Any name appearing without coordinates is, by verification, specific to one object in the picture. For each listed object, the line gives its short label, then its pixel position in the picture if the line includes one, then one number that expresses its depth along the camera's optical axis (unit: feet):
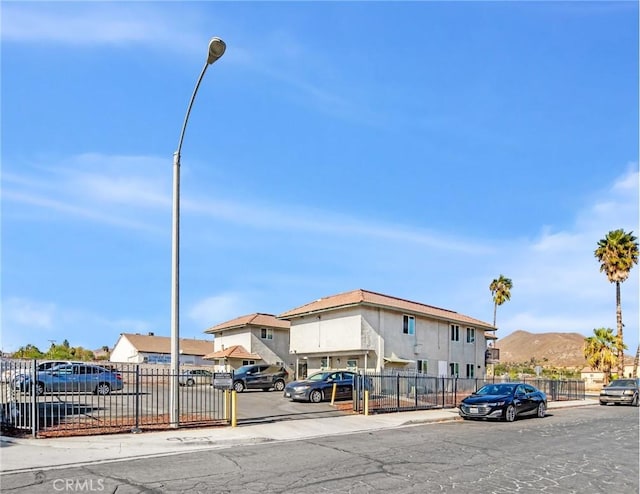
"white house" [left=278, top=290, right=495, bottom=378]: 117.60
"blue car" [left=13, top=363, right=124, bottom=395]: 45.52
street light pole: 47.50
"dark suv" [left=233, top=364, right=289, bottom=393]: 105.50
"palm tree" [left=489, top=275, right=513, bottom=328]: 213.05
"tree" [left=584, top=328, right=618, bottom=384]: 166.61
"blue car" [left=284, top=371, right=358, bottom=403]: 81.00
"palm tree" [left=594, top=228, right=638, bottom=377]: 161.68
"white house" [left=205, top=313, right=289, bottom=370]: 152.15
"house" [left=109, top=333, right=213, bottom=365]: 216.13
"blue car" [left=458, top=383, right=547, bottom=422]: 65.77
